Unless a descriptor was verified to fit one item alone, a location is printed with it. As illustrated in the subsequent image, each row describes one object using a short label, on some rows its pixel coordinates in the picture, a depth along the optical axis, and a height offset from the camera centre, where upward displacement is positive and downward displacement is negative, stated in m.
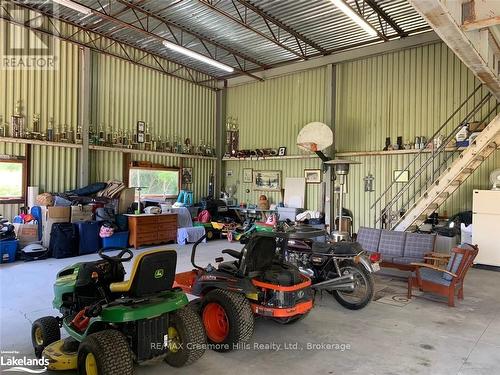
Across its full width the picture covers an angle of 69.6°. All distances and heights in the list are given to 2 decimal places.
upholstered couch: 5.65 -1.06
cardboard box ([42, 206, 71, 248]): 7.14 -0.82
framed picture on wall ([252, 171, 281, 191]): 10.84 -0.01
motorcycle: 4.19 -1.09
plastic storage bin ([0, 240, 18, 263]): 6.41 -1.35
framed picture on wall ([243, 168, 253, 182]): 11.46 +0.18
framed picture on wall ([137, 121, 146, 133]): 9.80 +1.41
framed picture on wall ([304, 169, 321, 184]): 9.99 +0.13
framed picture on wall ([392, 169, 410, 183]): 8.53 +0.14
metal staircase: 6.31 +0.21
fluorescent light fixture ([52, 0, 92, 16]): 5.83 +2.88
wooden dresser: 8.06 -1.19
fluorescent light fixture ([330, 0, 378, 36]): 5.85 +2.90
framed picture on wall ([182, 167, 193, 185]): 10.91 +0.08
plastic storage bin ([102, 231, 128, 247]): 7.62 -1.35
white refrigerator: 6.63 -0.78
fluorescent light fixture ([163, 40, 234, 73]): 7.74 +2.81
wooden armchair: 4.47 -1.22
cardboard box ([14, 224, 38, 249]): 7.02 -1.13
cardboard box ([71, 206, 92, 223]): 7.46 -0.76
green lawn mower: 2.38 -1.06
